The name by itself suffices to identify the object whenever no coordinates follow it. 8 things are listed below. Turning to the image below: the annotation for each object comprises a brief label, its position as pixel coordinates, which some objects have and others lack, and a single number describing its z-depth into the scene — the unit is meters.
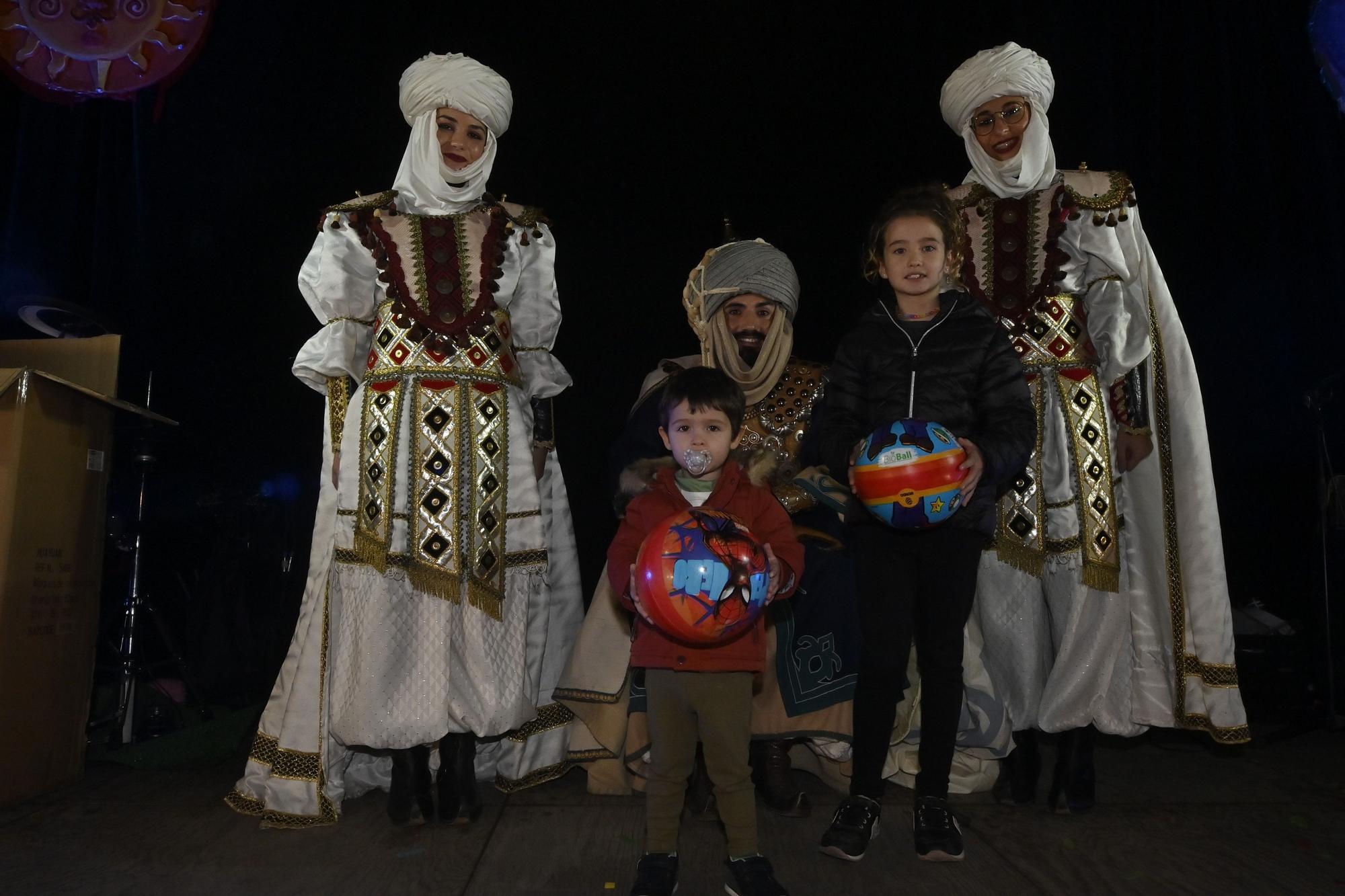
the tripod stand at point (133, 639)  3.24
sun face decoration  3.66
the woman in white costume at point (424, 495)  2.44
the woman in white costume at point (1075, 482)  2.57
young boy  1.90
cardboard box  2.55
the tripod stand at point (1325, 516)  3.39
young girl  2.16
